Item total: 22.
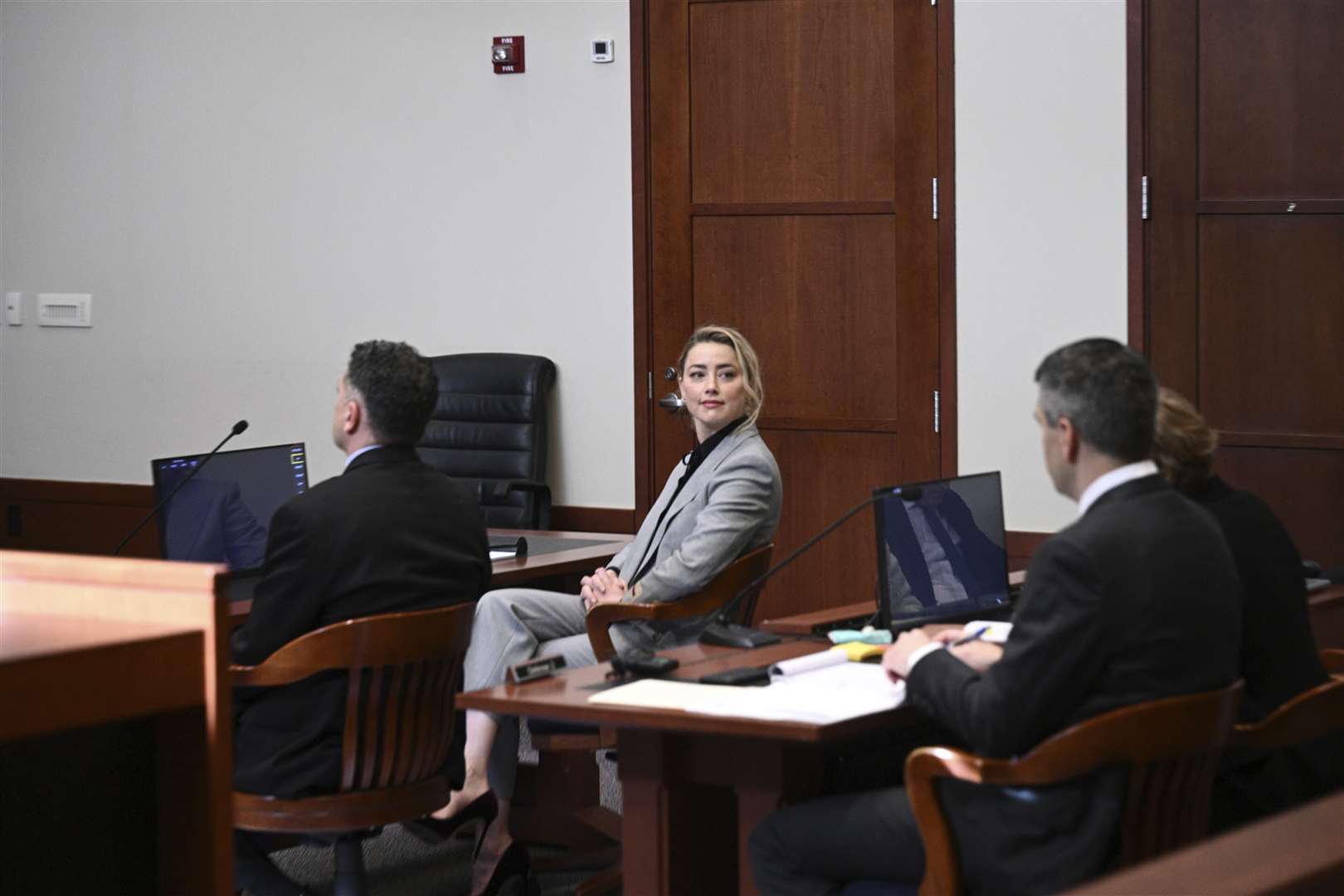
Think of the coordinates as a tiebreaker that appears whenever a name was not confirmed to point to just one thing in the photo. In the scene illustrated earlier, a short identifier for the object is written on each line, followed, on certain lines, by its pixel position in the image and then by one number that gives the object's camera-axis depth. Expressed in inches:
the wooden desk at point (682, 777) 201.0
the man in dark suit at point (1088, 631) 173.0
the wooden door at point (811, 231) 427.5
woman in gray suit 293.6
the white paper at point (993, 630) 223.8
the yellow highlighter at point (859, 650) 222.7
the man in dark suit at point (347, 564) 235.1
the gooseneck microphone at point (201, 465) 282.0
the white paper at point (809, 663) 212.2
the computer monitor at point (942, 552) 236.2
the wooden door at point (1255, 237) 382.0
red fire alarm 472.7
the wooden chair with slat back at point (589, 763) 281.9
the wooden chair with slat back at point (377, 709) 231.0
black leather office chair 457.1
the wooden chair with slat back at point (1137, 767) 170.7
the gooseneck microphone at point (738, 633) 233.6
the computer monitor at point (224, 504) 287.1
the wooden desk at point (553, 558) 305.9
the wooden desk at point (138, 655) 108.3
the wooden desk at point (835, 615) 247.6
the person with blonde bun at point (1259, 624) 209.3
